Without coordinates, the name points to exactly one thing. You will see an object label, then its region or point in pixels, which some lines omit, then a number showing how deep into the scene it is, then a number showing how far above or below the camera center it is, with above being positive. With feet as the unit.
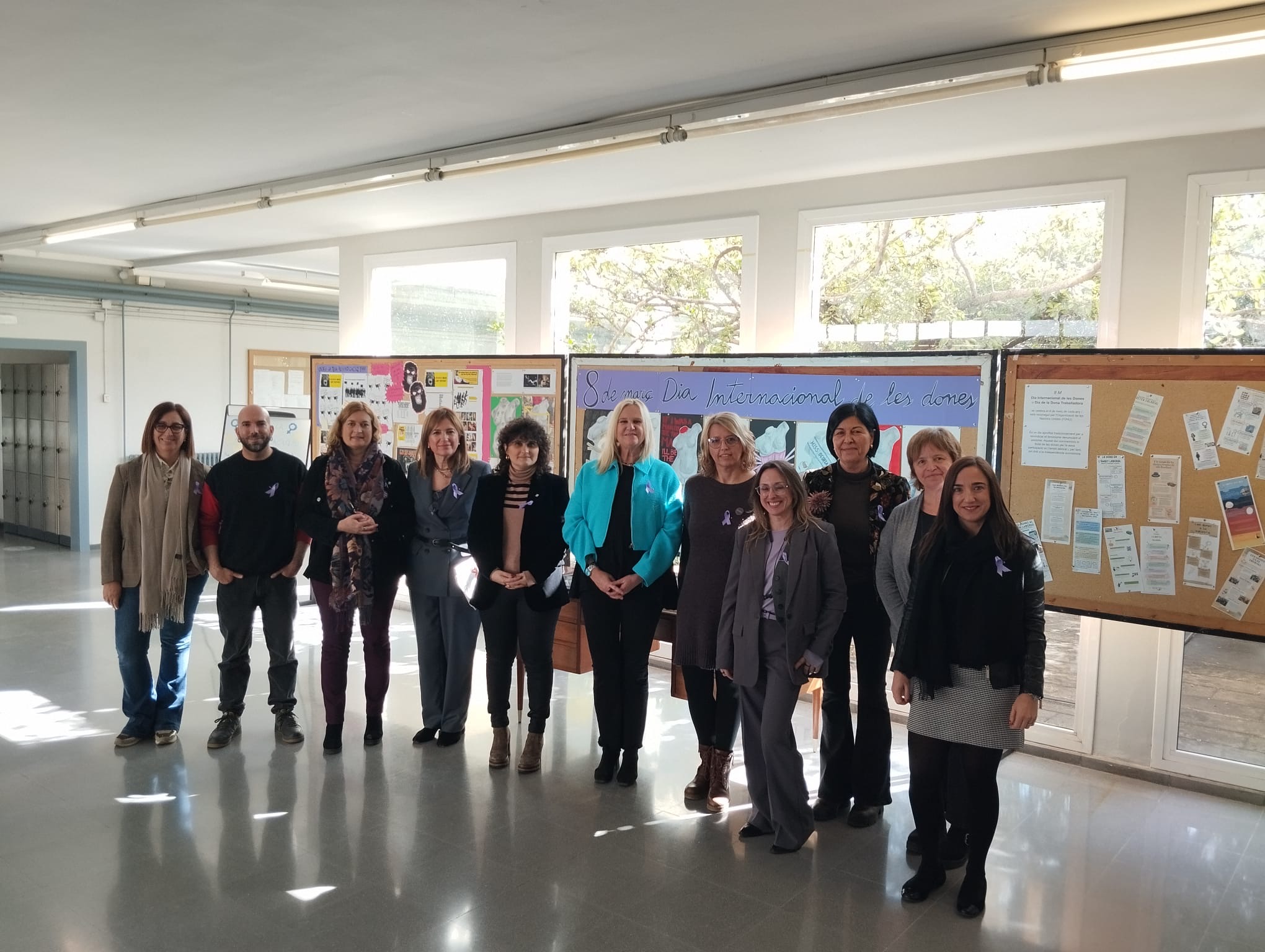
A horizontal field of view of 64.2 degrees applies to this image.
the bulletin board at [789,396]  15.24 +0.29
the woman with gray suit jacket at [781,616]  11.75 -2.38
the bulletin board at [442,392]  20.72 +0.24
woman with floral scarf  14.55 -1.84
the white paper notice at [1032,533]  14.73 -1.66
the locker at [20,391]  37.86 -0.03
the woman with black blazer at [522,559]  14.11 -2.15
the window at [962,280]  15.97 +2.34
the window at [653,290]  19.74 +2.45
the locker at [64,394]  34.99 -0.09
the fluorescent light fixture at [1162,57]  10.28 +3.89
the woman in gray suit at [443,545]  14.87 -2.12
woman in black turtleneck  12.53 -2.08
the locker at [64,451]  35.42 -2.08
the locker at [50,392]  35.86 -0.02
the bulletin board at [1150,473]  13.30 -0.69
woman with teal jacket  13.51 -1.93
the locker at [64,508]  35.53 -4.10
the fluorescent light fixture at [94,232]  24.16 +4.01
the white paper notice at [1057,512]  14.57 -1.32
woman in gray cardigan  11.51 -1.42
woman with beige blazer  14.97 -2.36
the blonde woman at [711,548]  12.81 -1.75
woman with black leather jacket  10.35 -2.33
